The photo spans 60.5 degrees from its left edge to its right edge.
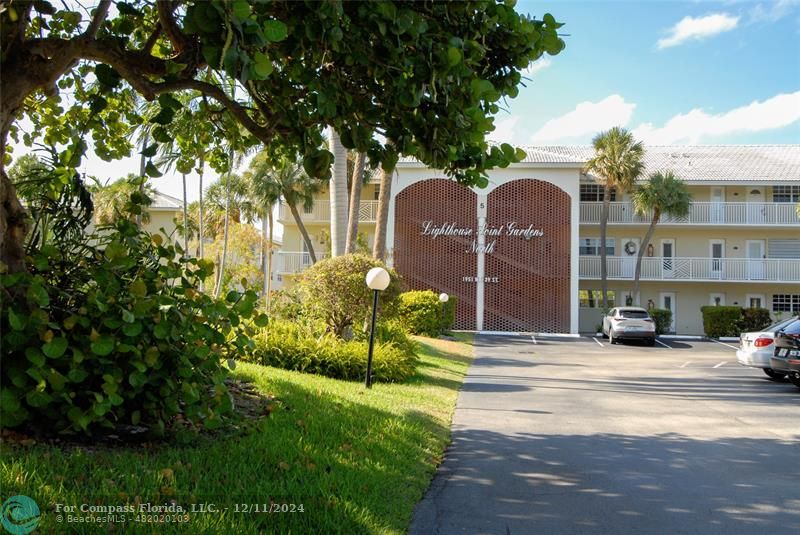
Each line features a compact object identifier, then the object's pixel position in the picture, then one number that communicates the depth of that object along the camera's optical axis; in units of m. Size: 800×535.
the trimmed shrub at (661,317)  33.34
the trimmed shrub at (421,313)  24.92
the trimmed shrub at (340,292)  13.66
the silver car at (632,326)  27.61
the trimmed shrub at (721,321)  31.78
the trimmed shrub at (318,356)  11.93
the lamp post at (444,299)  26.89
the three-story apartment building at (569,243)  32.78
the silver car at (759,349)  14.82
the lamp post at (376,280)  11.14
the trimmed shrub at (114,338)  4.52
